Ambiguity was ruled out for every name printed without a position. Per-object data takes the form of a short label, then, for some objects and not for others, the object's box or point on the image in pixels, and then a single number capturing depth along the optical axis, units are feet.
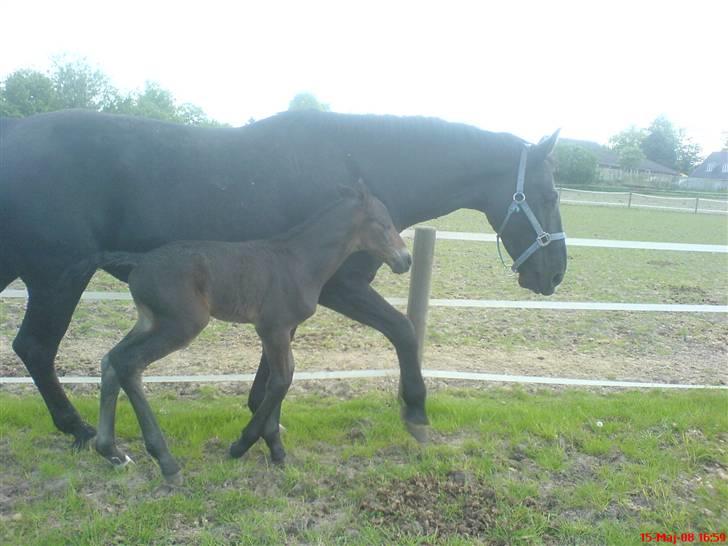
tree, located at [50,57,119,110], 139.74
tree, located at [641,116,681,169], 249.34
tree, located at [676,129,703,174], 242.25
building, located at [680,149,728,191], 167.22
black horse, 10.49
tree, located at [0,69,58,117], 110.83
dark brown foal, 9.87
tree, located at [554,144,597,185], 142.31
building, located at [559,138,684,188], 163.84
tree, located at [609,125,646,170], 214.28
